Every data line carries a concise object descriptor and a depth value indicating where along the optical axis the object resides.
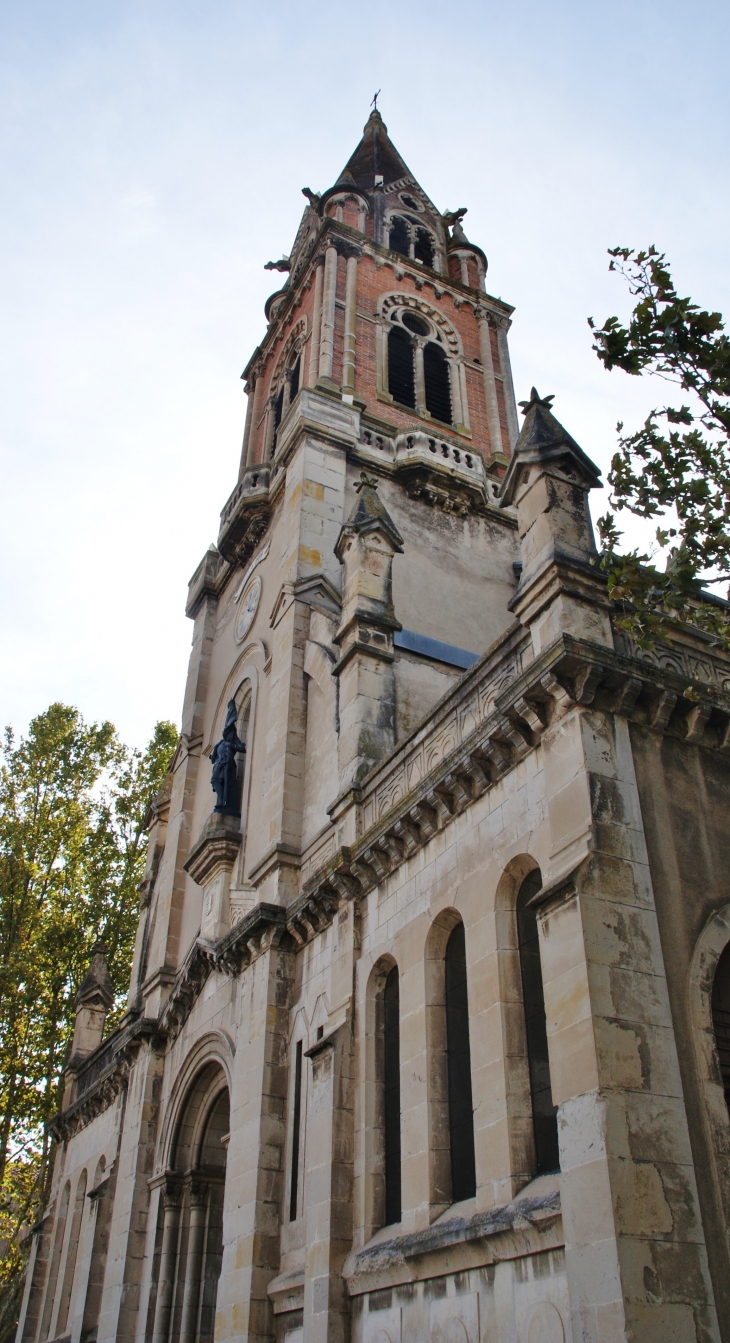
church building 8.56
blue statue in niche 19.22
